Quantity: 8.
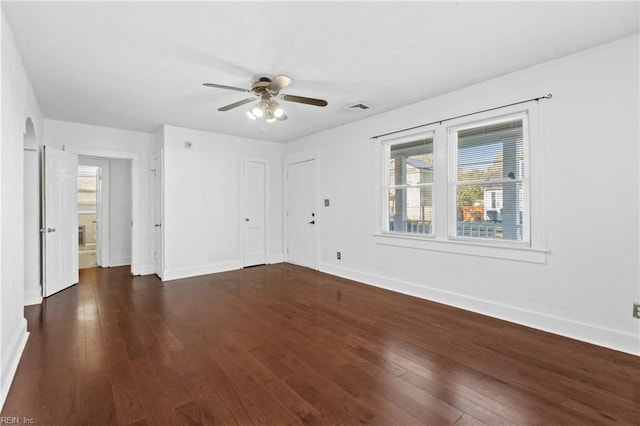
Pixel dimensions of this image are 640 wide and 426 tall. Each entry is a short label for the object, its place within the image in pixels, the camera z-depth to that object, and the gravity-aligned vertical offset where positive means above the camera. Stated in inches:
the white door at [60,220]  165.6 -4.1
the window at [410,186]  159.6 +14.4
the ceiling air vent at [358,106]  158.2 +56.4
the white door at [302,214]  228.5 -1.3
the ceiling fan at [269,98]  115.3 +46.7
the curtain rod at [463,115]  116.5 +44.3
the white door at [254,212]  235.1 +0.0
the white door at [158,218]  200.8 -3.7
